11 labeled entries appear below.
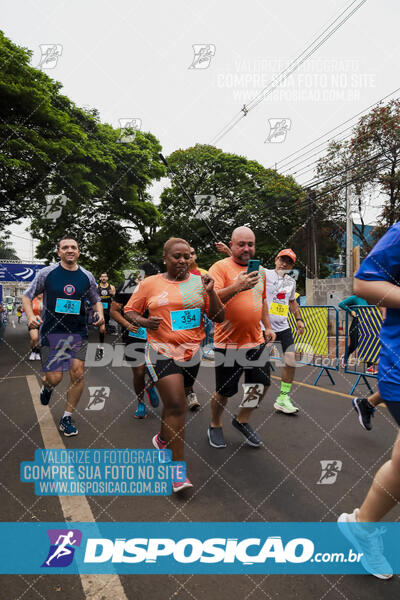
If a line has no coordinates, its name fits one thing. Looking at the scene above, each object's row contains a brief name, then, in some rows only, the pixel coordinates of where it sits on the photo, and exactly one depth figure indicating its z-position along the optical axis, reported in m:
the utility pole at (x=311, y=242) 22.61
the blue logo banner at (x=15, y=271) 24.94
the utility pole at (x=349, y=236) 20.28
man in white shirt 5.05
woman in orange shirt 2.99
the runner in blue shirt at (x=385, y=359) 1.83
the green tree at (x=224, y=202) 28.62
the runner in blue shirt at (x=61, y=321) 4.35
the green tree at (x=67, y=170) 14.70
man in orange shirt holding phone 3.65
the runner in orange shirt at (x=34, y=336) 4.03
